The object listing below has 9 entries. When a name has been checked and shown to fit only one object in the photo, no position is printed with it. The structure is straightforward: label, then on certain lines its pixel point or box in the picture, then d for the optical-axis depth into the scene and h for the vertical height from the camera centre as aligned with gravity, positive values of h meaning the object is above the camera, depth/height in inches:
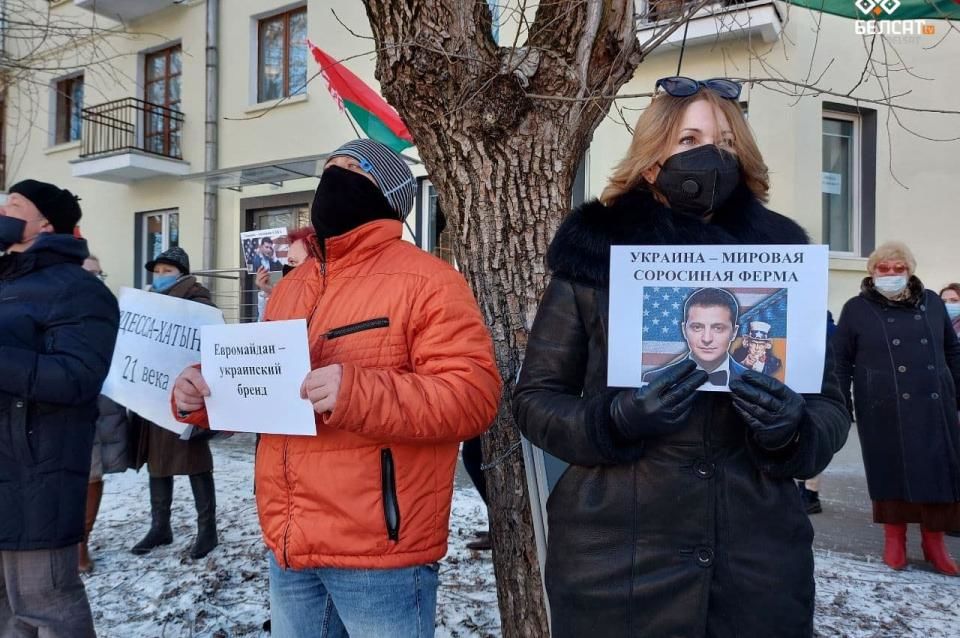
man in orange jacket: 66.2 -9.6
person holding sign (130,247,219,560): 170.9 -33.6
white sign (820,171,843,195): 344.5 +69.0
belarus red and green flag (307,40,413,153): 284.0 +85.7
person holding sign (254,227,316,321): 153.6 +15.4
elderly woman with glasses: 168.6 -18.3
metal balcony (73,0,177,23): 502.6 +219.2
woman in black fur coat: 57.4 -9.2
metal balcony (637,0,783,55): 299.6 +127.5
